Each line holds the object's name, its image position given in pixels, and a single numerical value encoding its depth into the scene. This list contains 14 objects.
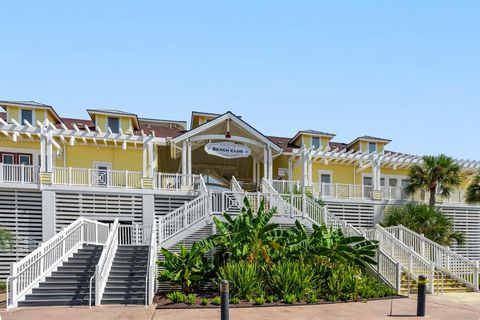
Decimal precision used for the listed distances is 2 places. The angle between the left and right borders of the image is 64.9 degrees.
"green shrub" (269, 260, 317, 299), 11.54
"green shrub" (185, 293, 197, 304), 11.08
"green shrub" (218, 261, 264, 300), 11.36
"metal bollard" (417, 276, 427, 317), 9.65
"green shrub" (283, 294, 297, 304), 11.02
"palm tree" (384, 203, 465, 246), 18.92
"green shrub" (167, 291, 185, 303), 11.19
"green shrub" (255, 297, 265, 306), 10.81
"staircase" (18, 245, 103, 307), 11.07
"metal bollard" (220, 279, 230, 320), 8.04
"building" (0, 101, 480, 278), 18.28
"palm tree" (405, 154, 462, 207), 21.23
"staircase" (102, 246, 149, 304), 11.37
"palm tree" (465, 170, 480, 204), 21.05
